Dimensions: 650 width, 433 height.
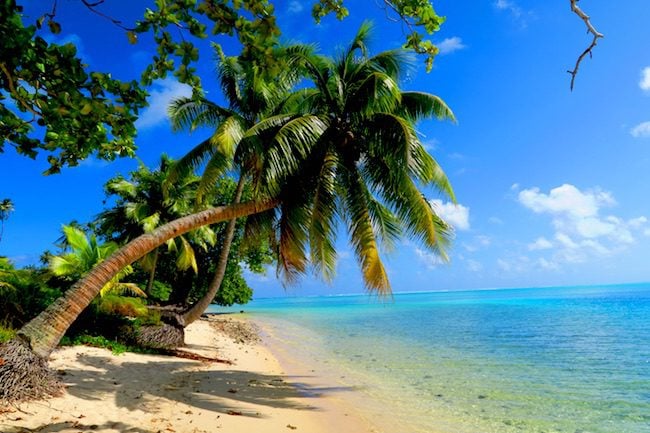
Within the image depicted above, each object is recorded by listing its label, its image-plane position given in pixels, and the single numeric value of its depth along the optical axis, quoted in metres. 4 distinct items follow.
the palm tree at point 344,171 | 8.82
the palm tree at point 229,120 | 10.17
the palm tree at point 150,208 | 18.20
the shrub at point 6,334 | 6.94
